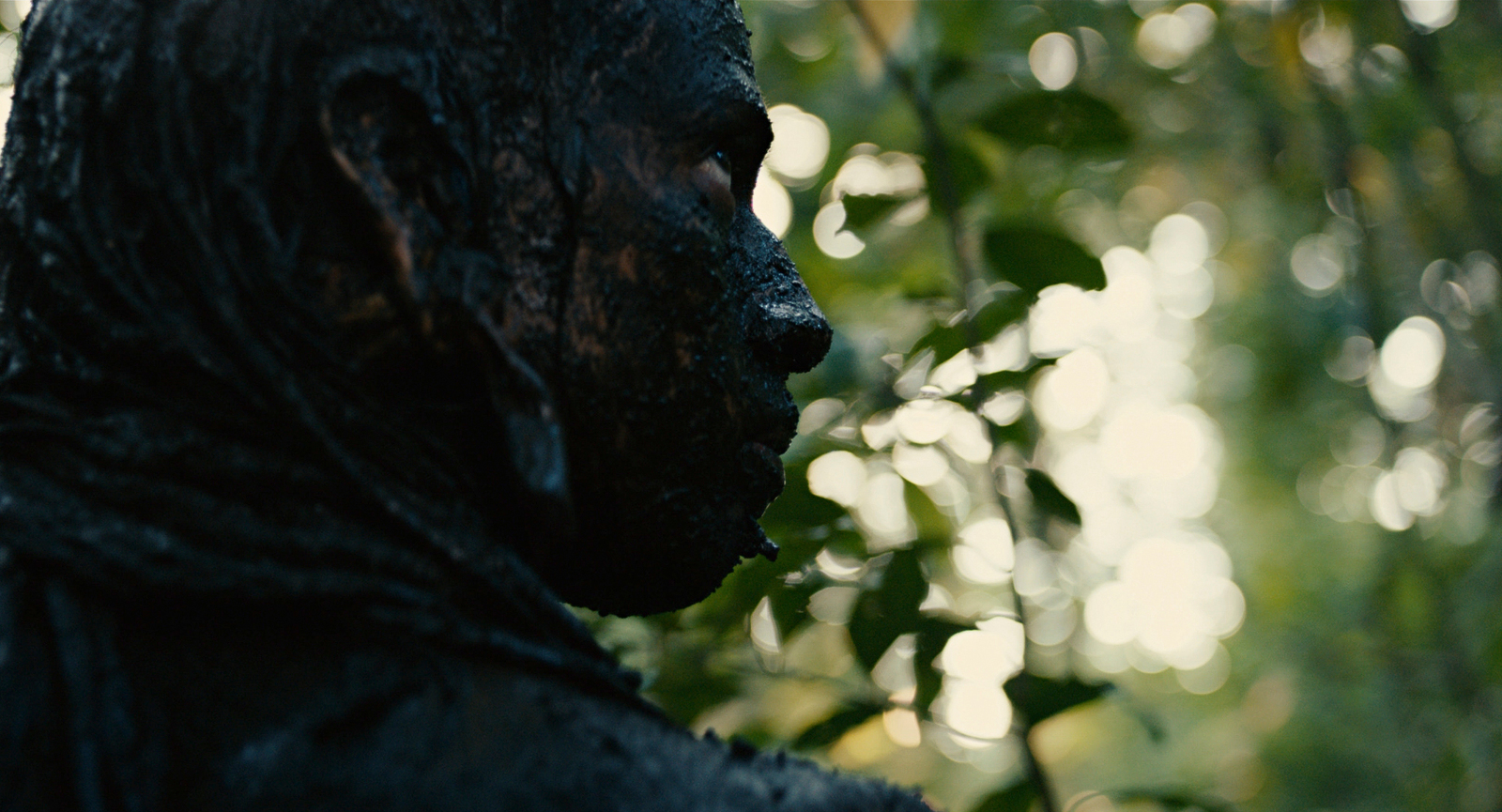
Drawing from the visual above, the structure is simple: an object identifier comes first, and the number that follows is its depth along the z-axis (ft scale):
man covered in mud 3.13
